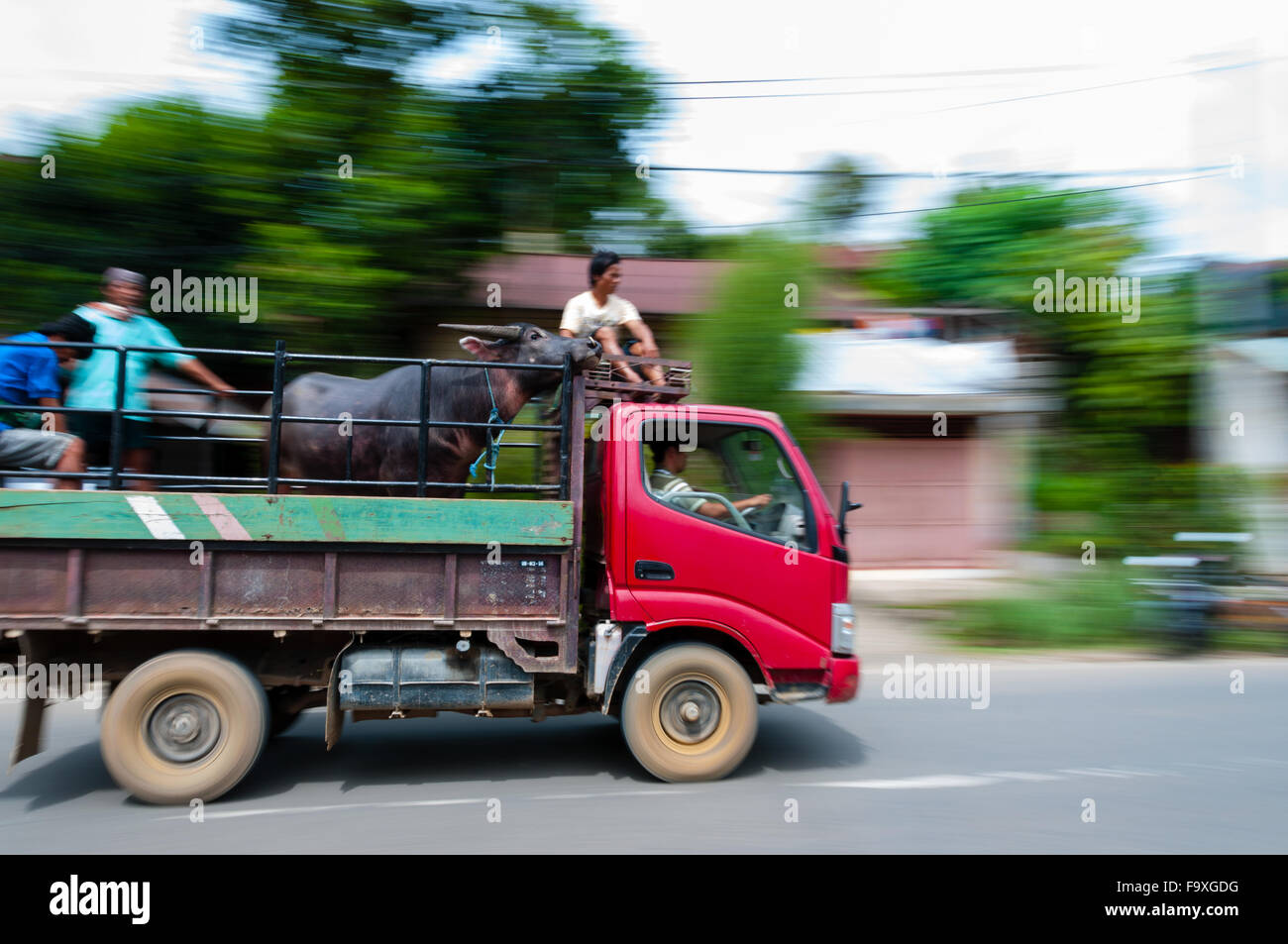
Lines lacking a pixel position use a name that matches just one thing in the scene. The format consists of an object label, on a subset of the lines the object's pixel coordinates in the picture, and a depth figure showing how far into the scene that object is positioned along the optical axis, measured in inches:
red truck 175.3
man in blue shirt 183.3
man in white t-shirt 229.5
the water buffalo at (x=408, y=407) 210.2
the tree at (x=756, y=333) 366.9
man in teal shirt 201.3
